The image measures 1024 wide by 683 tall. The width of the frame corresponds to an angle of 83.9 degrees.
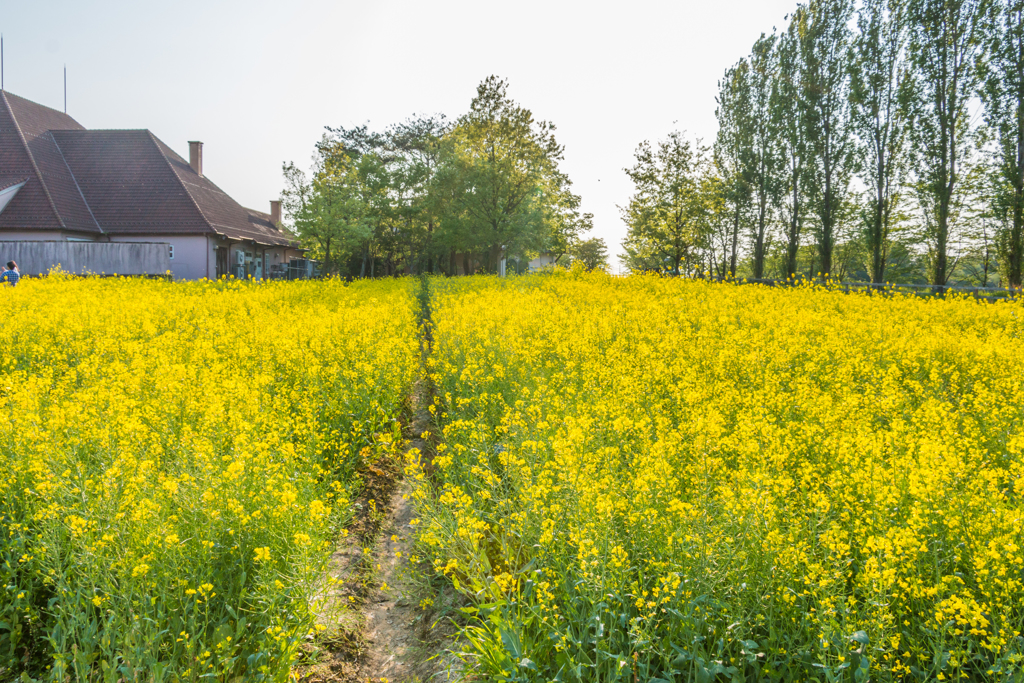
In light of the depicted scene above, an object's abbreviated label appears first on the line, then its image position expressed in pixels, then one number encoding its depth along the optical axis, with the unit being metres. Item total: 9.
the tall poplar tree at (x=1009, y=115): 21.20
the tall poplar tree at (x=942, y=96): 22.59
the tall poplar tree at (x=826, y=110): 29.20
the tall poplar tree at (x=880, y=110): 25.97
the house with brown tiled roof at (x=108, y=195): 25.91
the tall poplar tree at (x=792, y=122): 31.08
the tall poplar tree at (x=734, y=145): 36.59
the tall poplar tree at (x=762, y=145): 34.34
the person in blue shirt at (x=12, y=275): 17.27
